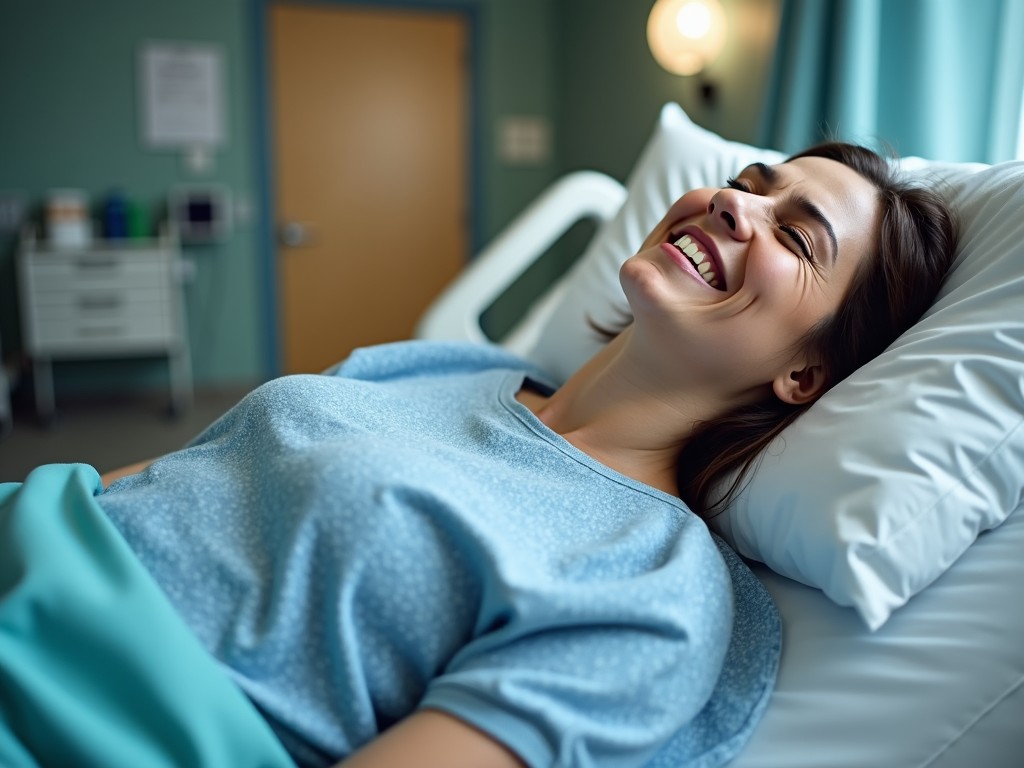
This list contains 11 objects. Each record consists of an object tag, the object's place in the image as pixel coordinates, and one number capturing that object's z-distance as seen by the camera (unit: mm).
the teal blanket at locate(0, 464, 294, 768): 788
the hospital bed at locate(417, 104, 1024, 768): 860
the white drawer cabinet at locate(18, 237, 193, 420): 4133
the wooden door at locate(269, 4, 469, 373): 4777
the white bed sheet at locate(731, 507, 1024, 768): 856
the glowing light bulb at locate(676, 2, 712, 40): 3148
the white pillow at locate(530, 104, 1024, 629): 886
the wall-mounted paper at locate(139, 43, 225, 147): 4531
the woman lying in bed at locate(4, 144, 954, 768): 825
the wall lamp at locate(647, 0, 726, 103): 3154
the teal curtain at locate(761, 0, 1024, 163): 1969
